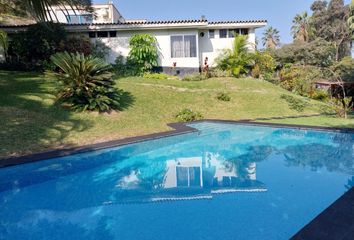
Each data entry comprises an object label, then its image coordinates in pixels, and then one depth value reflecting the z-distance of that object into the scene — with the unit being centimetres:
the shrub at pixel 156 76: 1833
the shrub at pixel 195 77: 1845
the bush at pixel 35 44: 1588
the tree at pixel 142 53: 1828
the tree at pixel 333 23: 3969
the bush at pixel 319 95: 1839
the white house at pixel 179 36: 1880
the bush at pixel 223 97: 1509
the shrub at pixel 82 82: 1061
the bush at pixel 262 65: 2028
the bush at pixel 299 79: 1628
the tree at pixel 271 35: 5494
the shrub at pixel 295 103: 1449
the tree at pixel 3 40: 955
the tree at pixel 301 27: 4238
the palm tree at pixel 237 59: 1961
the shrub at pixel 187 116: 1226
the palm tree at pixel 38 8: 645
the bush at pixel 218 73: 1939
